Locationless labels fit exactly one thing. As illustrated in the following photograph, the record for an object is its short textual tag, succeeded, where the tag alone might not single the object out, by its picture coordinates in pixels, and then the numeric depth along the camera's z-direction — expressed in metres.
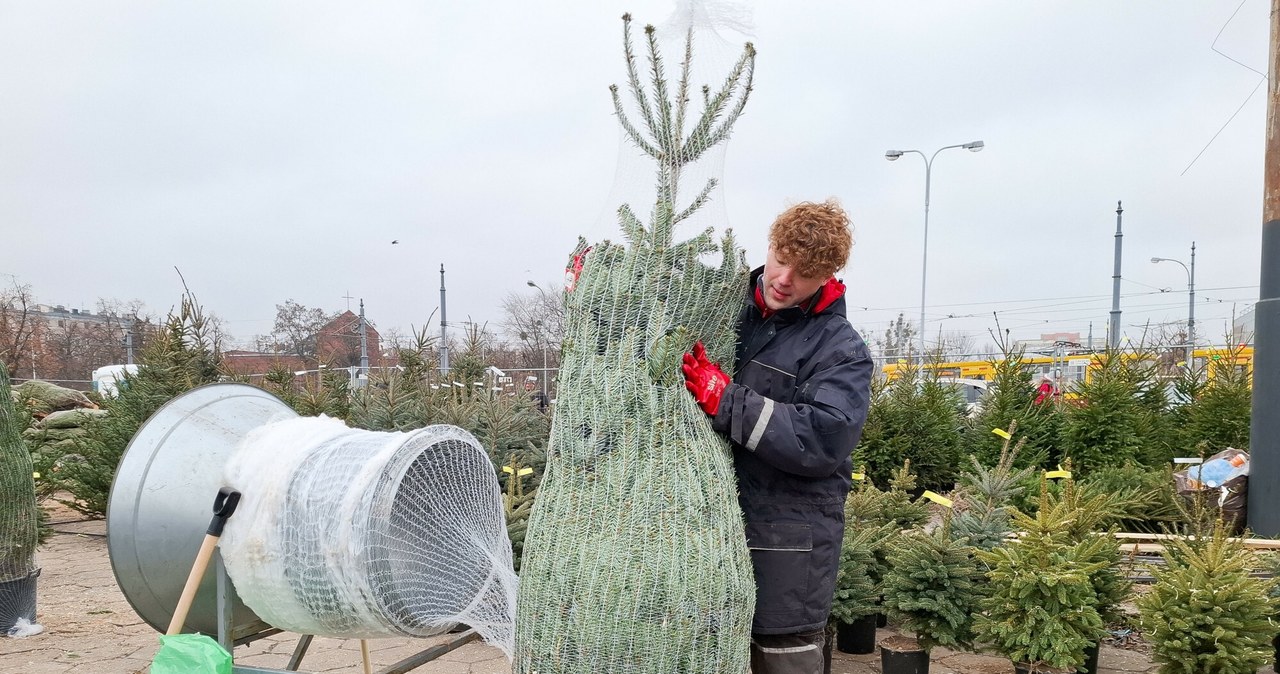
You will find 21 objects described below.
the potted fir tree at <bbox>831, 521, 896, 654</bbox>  3.94
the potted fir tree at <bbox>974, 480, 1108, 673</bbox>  3.23
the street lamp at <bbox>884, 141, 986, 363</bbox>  20.11
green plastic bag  2.34
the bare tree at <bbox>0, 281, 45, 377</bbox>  29.06
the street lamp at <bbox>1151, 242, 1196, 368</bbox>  23.75
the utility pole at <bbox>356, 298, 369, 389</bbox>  19.24
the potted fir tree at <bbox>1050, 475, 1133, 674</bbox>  3.56
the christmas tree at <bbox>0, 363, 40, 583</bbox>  4.70
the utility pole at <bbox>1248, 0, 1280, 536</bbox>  5.13
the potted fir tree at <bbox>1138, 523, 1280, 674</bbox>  3.15
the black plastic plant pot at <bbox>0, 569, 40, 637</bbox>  4.87
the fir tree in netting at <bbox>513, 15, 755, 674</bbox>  1.98
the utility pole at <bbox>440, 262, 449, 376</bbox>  21.04
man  2.21
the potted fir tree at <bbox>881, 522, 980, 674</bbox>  3.54
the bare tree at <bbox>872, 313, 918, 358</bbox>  23.97
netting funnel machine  2.41
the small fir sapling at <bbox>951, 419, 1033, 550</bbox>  3.88
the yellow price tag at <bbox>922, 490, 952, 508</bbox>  3.63
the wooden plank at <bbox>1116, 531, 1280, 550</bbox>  4.34
